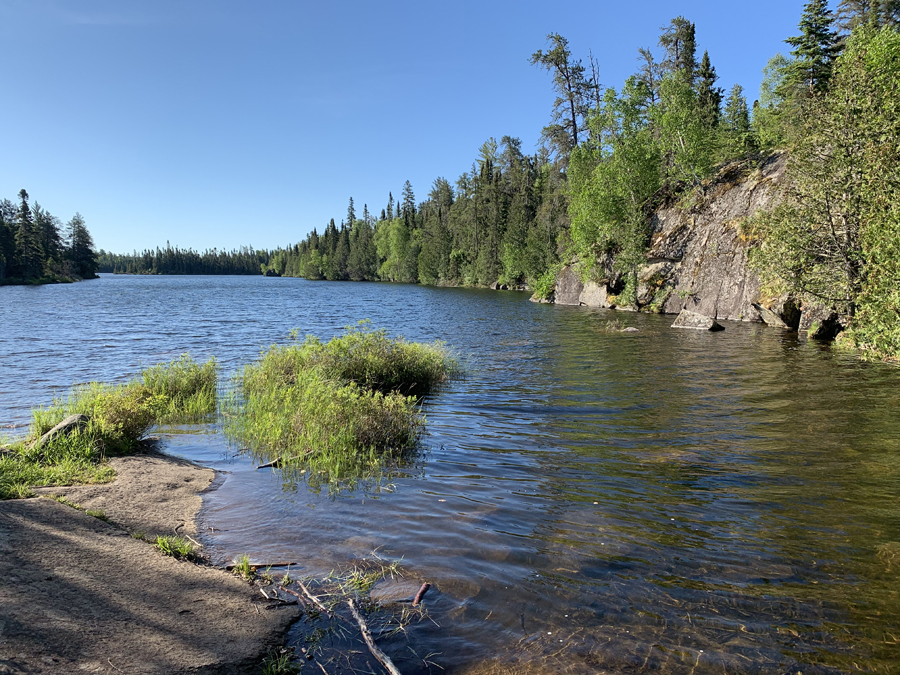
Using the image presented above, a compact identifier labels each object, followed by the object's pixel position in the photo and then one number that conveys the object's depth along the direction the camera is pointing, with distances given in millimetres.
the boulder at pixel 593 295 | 48656
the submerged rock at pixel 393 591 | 5227
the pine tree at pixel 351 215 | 177838
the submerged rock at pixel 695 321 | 28984
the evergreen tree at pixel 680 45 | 59031
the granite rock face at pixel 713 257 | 32625
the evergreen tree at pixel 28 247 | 91250
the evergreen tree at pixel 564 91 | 56938
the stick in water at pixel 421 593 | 5170
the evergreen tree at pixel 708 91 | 56753
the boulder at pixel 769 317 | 29005
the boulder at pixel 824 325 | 24203
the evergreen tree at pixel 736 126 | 43781
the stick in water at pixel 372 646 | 4008
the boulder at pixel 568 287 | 53384
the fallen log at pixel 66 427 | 8512
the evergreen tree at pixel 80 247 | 116062
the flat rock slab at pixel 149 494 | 6613
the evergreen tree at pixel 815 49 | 41031
